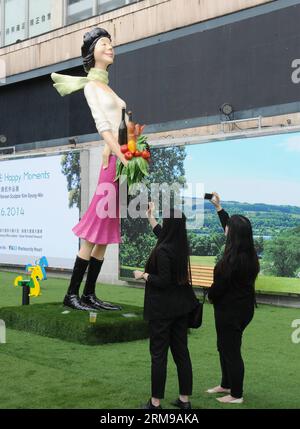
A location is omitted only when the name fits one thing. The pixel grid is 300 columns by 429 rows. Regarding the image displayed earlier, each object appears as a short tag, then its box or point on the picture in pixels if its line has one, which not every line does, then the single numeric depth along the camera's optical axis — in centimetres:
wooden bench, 995
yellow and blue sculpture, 1009
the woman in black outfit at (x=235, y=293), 426
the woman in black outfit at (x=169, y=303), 408
